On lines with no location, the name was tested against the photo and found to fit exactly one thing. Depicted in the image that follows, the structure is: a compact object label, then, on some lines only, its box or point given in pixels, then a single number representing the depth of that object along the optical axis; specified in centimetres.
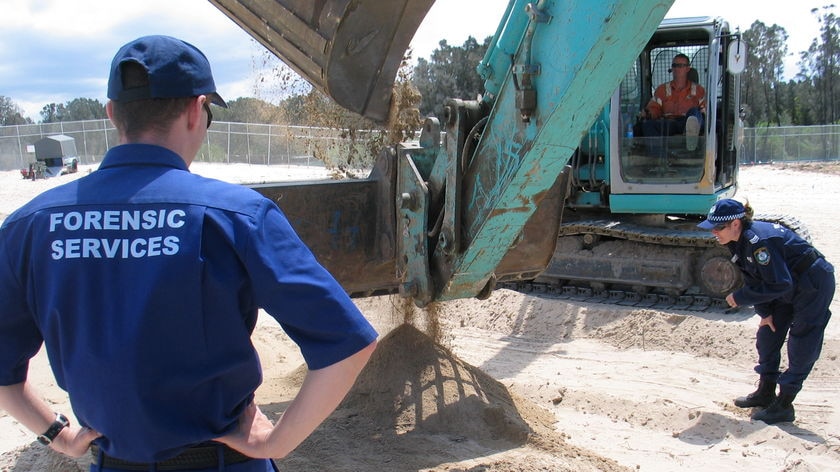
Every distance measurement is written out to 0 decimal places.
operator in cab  806
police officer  519
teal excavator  340
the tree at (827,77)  4500
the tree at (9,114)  5534
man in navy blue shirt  158
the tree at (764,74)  4781
